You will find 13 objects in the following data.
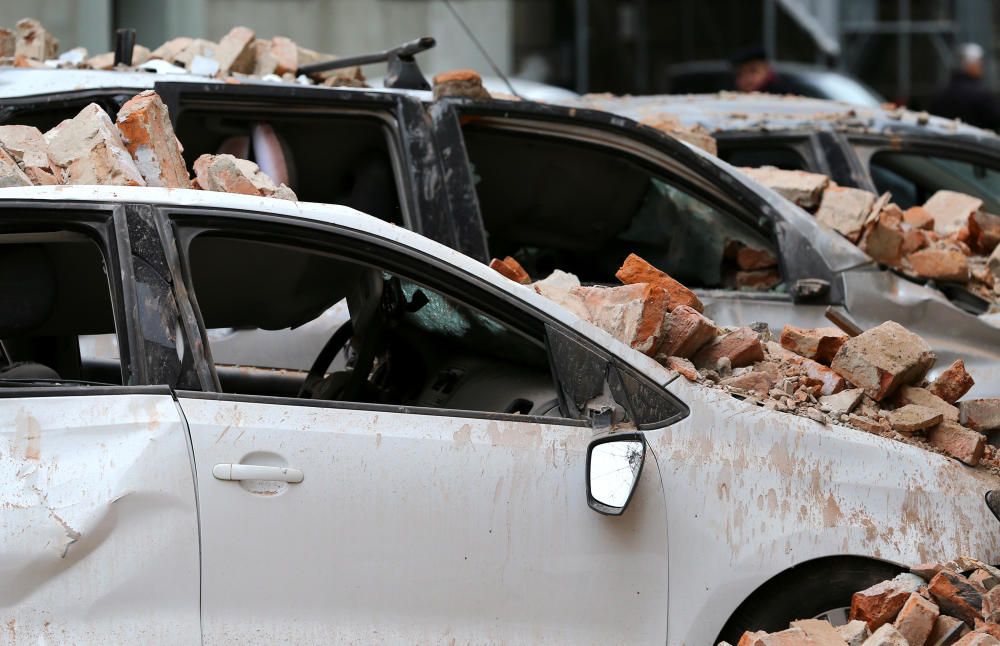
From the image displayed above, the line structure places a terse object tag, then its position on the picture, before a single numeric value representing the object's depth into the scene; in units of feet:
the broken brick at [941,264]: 37.96
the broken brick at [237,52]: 39.42
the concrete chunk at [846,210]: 38.22
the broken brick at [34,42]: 40.75
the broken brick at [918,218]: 40.86
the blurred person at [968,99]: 77.00
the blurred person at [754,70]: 70.08
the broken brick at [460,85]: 36.73
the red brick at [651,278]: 28.40
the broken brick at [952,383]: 27.68
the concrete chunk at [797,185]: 39.88
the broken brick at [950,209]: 42.34
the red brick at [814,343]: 28.48
